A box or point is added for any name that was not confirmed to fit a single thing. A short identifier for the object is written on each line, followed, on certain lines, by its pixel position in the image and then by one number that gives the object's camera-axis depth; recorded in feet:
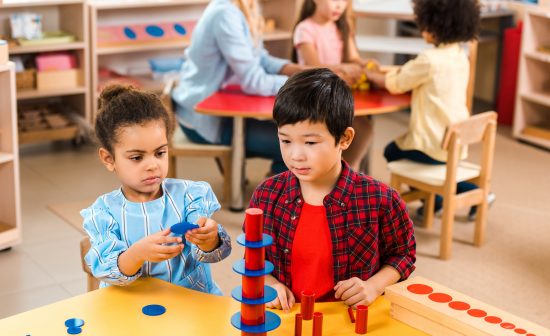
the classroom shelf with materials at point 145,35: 20.14
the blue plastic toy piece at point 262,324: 7.28
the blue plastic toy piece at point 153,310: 8.10
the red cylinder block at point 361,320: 7.89
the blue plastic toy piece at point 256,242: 7.11
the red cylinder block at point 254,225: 7.08
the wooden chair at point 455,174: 13.60
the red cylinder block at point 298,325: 7.79
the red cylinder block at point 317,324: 7.70
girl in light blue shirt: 8.50
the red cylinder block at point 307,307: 7.96
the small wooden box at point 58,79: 19.30
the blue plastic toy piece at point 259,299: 7.23
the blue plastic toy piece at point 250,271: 7.15
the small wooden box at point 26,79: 18.98
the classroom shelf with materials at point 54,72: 18.94
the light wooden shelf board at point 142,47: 20.00
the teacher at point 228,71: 14.88
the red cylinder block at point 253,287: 7.19
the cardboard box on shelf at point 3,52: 13.20
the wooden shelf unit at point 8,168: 13.50
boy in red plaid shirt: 8.28
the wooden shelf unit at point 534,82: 20.54
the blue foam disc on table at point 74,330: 7.86
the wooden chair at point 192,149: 15.41
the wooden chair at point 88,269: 9.46
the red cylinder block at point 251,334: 7.30
